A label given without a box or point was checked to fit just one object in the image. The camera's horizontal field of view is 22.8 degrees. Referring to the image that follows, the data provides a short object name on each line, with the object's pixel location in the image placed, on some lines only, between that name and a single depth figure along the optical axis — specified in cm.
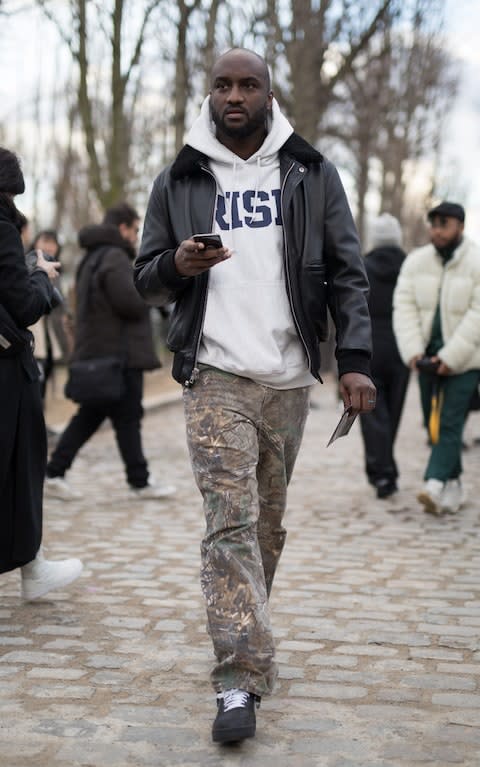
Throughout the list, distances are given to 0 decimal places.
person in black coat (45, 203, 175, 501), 854
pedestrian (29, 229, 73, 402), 991
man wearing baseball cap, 803
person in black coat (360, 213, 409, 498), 877
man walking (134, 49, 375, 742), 378
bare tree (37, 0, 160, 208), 1549
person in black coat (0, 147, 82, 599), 496
